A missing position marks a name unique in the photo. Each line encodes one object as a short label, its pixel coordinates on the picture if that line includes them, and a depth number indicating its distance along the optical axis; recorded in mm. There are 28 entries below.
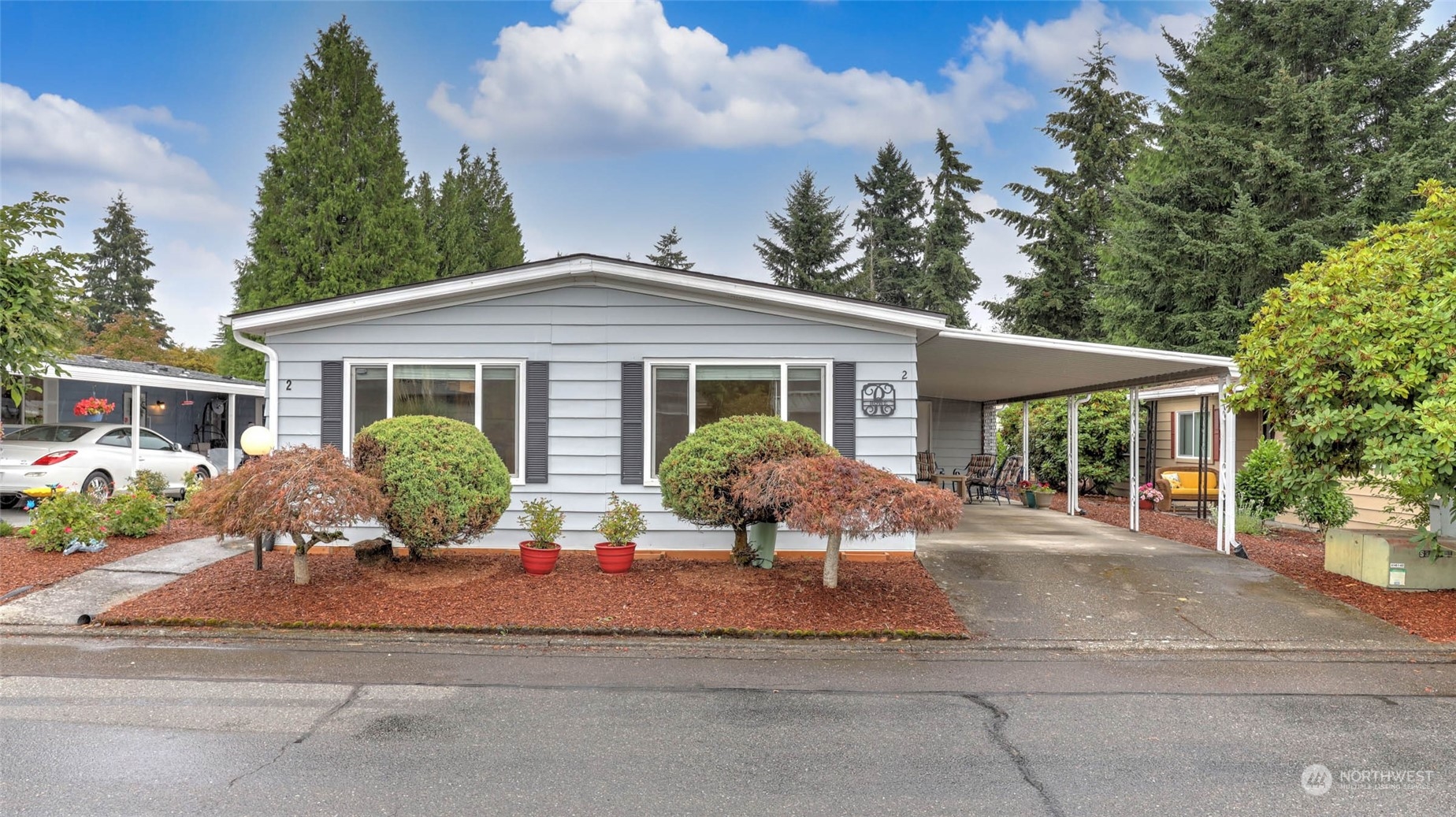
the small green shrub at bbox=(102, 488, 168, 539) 8738
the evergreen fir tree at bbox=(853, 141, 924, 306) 30562
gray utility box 6770
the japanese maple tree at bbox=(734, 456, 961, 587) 5527
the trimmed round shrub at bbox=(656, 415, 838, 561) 6383
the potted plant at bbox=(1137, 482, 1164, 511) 12391
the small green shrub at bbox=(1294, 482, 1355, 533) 10148
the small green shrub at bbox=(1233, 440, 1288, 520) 10656
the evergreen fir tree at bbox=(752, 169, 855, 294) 30484
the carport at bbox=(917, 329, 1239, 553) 8180
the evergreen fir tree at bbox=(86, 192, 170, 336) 40469
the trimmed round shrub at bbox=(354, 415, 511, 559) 6234
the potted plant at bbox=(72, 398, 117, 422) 12836
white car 10961
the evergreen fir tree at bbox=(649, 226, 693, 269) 37531
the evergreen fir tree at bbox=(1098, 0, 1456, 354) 14766
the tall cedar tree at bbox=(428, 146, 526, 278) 25688
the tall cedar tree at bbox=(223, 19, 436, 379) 18922
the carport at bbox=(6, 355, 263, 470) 12264
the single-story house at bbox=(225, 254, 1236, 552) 7793
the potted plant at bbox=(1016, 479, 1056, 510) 13914
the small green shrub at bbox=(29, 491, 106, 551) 7863
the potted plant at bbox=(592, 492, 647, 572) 7035
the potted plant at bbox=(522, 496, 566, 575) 6984
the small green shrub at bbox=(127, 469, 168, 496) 10344
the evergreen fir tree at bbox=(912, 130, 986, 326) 27562
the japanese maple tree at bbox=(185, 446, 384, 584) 5676
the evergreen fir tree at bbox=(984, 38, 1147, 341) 22344
